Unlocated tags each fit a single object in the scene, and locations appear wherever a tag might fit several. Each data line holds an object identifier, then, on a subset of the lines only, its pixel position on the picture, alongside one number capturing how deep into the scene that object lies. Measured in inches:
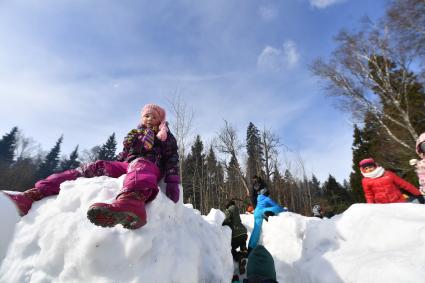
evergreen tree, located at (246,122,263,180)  900.9
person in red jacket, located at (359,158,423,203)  174.1
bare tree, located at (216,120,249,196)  783.1
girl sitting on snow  68.7
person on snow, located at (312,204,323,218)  356.1
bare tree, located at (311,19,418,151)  390.0
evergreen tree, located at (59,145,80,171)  1800.0
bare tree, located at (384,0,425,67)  331.6
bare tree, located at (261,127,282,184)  733.8
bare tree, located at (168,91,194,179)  554.5
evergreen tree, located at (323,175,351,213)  1252.5
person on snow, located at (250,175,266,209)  232.5
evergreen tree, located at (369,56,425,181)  389.7
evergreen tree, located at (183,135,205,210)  1038.4
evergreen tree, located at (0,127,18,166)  1657.2
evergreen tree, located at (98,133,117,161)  1712.6
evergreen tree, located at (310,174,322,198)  1751.0
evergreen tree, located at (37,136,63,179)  1635.2
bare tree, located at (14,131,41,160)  1670.8
